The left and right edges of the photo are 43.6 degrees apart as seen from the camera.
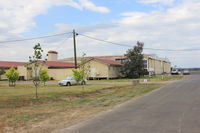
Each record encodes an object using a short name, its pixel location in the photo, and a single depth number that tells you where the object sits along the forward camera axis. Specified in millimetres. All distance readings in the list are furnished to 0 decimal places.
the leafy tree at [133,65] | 49781
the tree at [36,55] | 16797
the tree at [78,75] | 25797
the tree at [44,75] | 28331
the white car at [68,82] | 33188
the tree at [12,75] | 31938
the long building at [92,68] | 48031
